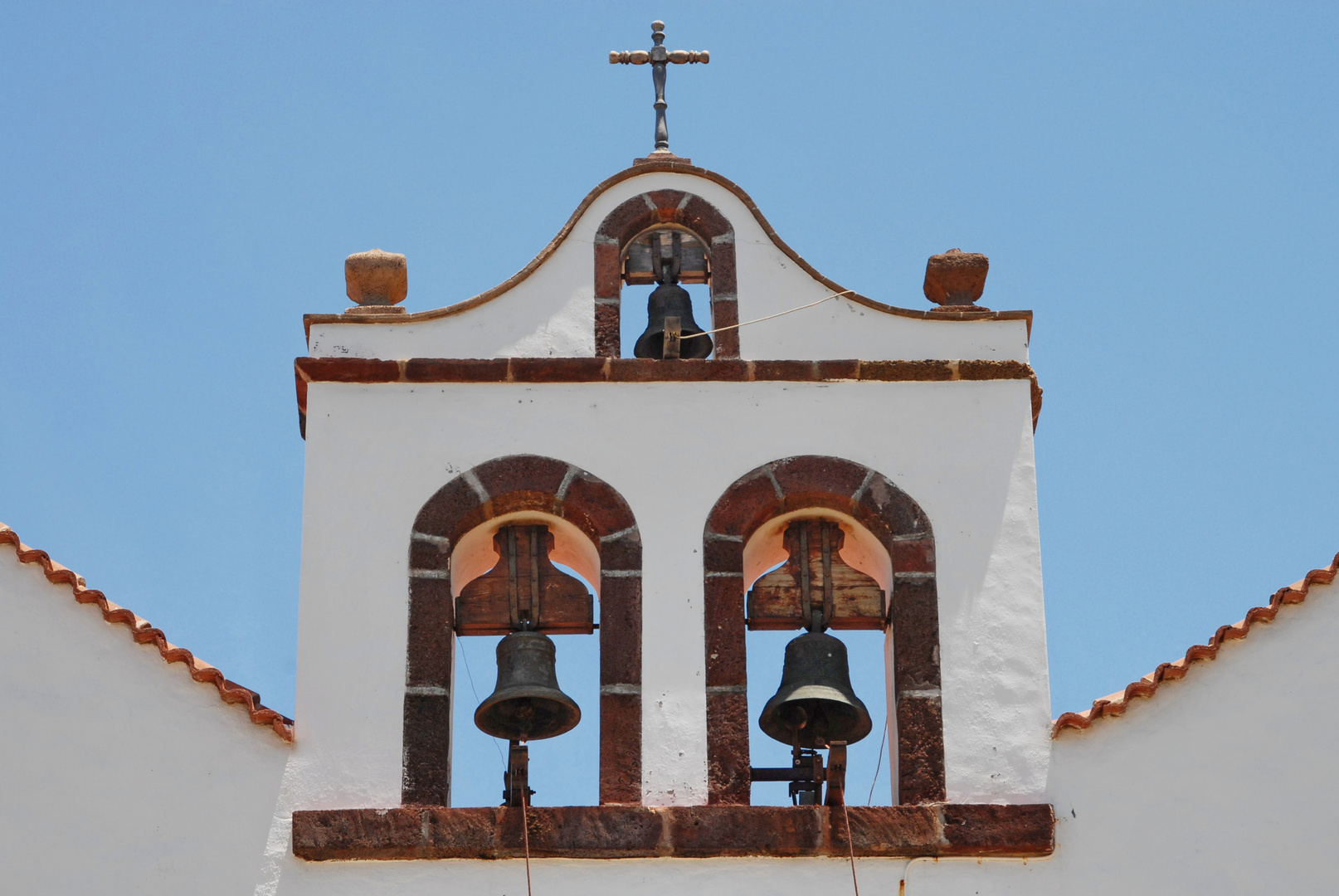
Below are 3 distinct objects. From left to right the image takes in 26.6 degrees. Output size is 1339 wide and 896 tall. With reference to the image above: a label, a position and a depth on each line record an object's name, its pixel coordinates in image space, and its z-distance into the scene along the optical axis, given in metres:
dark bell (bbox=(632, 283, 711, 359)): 14.65
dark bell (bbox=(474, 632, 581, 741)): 13.56
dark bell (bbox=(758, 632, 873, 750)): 13.55
